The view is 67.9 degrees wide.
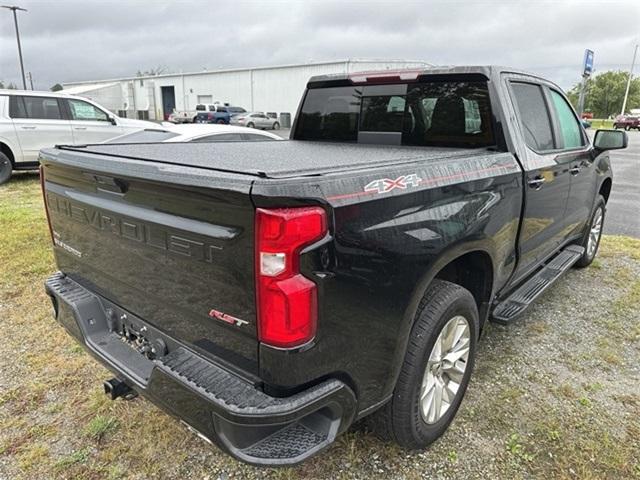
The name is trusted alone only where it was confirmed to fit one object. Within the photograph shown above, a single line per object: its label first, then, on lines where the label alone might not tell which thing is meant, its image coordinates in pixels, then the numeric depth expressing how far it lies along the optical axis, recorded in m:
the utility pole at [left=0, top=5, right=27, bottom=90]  28.02
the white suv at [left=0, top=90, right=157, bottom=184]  9.97
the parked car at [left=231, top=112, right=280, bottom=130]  34.64
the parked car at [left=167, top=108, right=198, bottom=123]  38.34
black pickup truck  1.63
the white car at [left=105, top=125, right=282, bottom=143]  7.20
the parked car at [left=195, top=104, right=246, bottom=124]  35.59
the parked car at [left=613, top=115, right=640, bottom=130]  43.19
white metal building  40.94
